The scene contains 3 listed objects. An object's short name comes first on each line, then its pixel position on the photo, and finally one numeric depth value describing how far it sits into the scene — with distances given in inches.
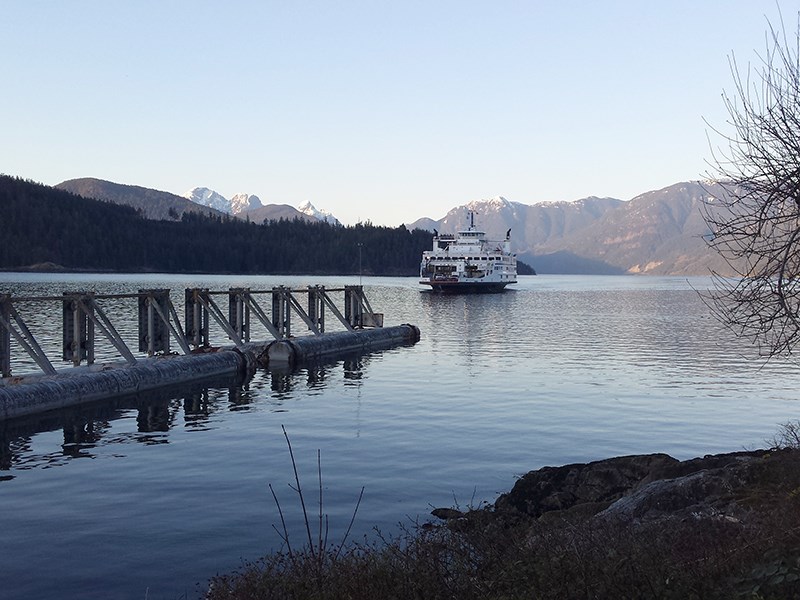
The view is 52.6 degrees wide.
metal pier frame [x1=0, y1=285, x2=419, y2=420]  882.8
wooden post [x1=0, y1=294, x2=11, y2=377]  865.5
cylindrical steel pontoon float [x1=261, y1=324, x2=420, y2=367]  1393.9
